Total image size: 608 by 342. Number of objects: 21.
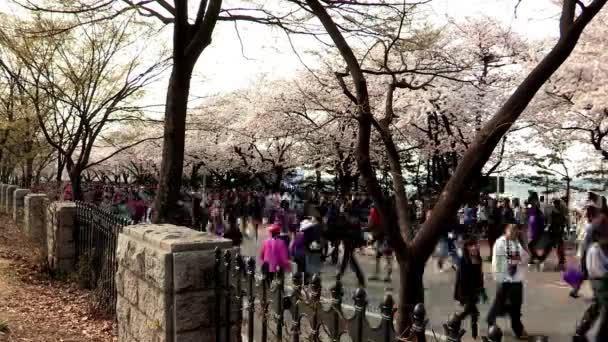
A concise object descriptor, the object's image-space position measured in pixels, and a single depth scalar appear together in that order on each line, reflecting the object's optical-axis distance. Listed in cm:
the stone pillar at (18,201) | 1542
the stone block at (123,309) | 455
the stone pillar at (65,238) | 822
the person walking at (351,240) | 1099
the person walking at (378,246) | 1166
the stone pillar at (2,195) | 2031
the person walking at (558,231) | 1401
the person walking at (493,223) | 1511
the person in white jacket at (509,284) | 726
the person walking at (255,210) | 1988
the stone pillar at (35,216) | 1066
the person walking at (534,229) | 1438
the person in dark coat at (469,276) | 764
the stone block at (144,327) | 382
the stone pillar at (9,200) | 1809
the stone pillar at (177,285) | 360
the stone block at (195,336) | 362
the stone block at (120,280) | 471
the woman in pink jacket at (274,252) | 914
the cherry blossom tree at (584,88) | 1750
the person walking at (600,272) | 562
